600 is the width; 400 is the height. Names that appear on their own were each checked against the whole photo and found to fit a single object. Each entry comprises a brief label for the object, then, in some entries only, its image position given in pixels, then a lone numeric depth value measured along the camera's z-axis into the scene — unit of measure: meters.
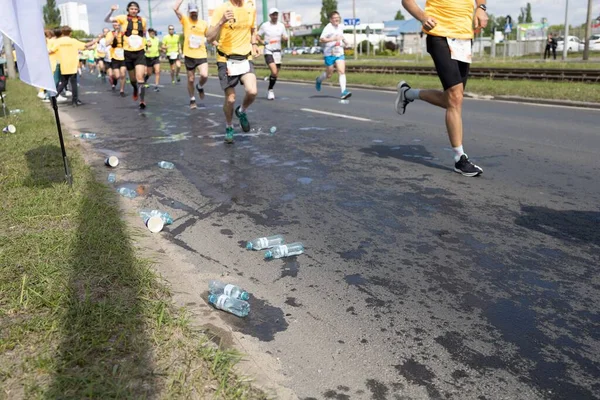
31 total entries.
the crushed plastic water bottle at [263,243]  3.88
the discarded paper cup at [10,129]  8.62
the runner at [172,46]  21.88
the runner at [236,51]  7.73
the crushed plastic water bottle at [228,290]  3.10
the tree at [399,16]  128.25
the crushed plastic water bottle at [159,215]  4.48
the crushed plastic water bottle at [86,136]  8.98
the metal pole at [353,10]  58.83
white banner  4.22
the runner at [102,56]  24.98
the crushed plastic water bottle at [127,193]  5.26
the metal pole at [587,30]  27.09
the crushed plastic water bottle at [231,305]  2.91
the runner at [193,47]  12.55
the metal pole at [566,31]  34.06
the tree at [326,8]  97.12
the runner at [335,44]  14.52
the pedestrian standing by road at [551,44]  35.88
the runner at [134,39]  13.15
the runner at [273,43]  14.91
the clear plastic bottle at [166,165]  6.55
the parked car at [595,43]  47.00
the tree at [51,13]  114.45
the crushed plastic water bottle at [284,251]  3.72
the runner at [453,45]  5.70
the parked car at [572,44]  49.00
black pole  4.96
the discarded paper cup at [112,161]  6.58
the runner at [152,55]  16.38
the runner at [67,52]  13.58
